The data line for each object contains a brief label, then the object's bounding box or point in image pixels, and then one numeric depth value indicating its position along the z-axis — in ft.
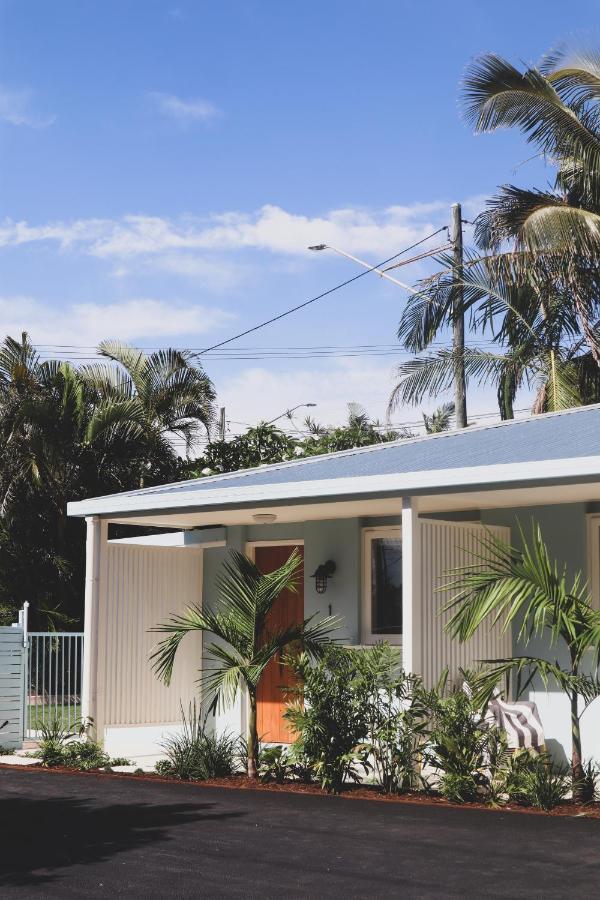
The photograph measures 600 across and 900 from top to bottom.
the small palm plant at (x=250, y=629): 37.01
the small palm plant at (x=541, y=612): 31.22
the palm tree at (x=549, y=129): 59.67
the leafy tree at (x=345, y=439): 81.10
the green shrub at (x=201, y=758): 37.29
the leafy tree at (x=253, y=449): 80.33
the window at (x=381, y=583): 43.32
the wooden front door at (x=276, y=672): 46.34
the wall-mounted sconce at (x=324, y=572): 44.24
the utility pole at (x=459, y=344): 68.90
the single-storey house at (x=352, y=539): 34.88
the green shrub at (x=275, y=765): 36.29
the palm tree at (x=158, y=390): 74.95
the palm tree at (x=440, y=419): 123.13
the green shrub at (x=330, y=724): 34.55
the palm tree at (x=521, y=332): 68.13
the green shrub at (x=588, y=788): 31.33
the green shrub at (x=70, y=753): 40.22
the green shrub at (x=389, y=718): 33.53
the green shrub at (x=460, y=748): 32.07
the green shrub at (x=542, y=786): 30.89
